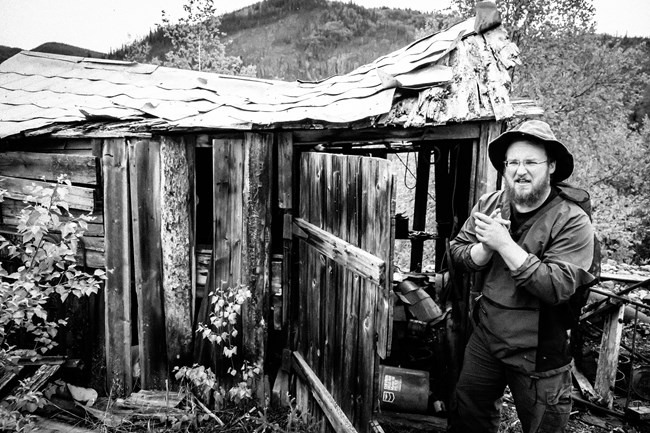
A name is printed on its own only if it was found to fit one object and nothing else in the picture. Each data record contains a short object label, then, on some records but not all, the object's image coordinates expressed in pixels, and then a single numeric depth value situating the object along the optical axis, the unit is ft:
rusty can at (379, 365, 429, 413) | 13.17
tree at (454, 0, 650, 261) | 44.29
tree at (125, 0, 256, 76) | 46.42
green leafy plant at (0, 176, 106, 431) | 9.57
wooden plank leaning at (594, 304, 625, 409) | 14.98
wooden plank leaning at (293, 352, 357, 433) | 9.96
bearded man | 7.49
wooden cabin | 10.27
